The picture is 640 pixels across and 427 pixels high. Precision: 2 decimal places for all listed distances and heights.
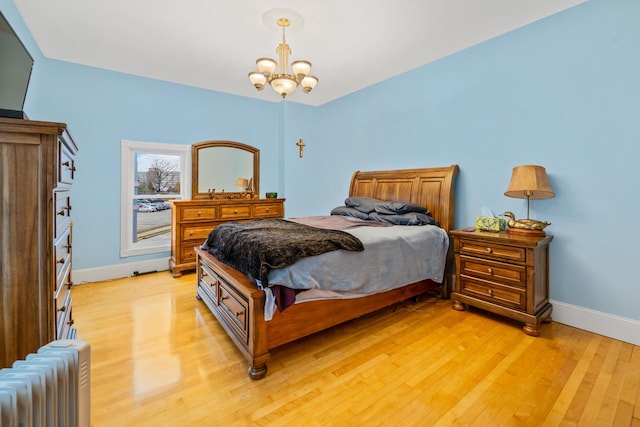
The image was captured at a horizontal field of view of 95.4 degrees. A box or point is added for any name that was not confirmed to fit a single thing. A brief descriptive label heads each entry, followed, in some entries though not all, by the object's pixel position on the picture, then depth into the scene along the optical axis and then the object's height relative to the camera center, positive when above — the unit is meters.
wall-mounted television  1.21 +0.61
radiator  0.80 -0.53
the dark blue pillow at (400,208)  3.27 +0.04
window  3.92 +0.28
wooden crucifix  5.05 +1.16
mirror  4.41 +0.65
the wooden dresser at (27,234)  1.12 -0.10
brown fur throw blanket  1.88 -0.24
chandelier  2.60 +1.24
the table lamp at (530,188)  2.46 +0.21
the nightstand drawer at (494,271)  2.46 -0.52
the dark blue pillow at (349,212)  3.60 -0.01
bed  1.85 -0.72
